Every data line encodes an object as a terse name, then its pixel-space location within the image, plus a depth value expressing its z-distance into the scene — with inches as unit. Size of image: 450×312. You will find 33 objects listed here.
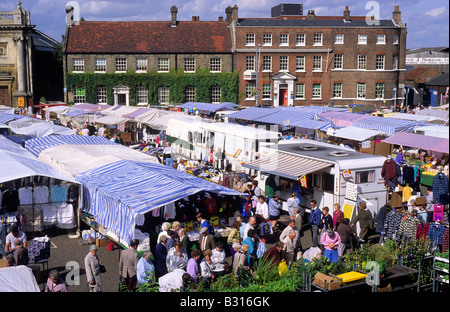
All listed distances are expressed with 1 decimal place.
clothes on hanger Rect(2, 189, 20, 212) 628.7
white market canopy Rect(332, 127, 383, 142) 1069.1
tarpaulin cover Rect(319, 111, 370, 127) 1269.7
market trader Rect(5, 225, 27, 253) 507.8
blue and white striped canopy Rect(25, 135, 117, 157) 887.7
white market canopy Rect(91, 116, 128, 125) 1399.7
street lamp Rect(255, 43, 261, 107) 2219.9
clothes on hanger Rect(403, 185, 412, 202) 760.2
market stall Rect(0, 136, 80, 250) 628.4
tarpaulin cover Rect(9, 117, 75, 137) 1133.1
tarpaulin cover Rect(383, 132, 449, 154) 915.8
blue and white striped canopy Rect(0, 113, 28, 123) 1258.4
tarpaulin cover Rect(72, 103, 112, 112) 1659.7
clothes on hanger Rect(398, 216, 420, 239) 539.5
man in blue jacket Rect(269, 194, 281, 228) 677.9
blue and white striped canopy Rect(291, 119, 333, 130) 1178.6
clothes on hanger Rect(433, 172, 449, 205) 567.5
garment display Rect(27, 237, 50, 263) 508.4
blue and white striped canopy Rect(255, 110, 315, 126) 1247.5
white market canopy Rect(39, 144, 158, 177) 725.9
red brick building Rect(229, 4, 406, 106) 2233.0
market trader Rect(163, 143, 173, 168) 1082.1
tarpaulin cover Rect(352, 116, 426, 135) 1096.8
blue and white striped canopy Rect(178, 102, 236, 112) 1600.6
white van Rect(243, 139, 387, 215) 647.1
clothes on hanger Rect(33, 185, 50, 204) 651.5
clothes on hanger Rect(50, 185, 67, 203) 655.1
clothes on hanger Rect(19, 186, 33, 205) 644.1
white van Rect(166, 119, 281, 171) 880.3
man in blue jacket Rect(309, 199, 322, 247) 592.4
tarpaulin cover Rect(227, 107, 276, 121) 1341.0
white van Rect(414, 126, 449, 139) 999.0
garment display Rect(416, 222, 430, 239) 530.0
